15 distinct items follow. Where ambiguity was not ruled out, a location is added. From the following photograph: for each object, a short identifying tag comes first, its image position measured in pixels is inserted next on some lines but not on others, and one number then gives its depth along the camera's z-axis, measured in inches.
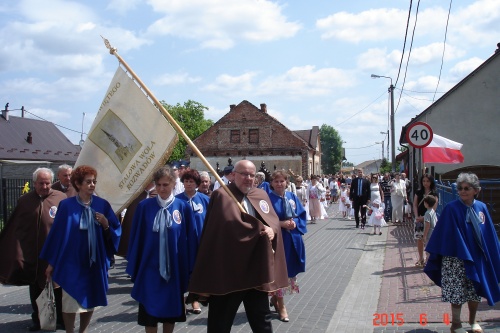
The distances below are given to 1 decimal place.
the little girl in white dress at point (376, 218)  668.7
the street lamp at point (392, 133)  1322.6
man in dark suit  721.0
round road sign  455.5
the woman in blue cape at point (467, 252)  234.1
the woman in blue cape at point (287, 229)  281.1
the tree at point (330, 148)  5036.9
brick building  2290.8
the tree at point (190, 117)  3297.2
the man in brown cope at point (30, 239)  266.1
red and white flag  669.9
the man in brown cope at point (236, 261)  178.9
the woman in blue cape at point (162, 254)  208.1
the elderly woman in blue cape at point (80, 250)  224.2
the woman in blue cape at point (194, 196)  284.0
